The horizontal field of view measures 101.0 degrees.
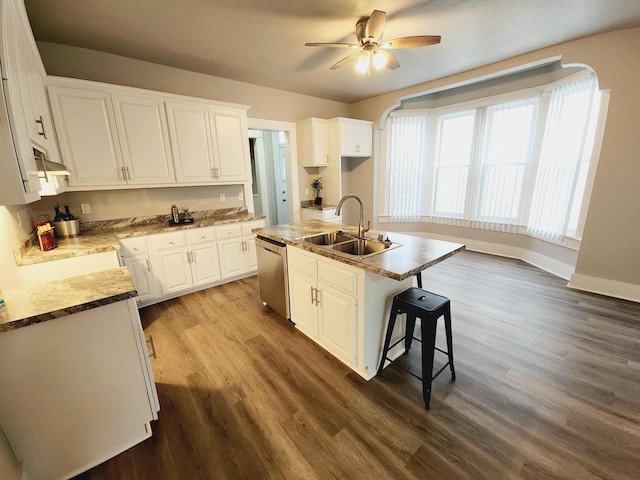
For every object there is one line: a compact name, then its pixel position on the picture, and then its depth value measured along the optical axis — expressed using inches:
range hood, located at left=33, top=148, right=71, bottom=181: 69.2
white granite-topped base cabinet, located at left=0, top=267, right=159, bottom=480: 46.3
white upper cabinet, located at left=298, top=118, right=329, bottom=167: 171.6
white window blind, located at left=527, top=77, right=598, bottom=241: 130.8
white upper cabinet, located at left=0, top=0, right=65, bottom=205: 46.8
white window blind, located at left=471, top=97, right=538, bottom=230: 162.7
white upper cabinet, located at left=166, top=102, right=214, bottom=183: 122.3
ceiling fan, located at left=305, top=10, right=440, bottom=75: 82.6
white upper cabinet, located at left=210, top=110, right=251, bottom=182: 134.5
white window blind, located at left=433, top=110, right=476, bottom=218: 186.4
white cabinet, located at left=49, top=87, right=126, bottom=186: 98.3
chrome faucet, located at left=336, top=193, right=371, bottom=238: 89.0
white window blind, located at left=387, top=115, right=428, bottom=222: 201.2
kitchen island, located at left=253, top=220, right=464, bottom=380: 68.6
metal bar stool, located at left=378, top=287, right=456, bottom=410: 65.6
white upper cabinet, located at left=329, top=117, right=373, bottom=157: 174.4
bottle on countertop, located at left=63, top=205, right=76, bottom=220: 107.2
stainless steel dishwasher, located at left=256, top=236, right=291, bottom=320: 99.8
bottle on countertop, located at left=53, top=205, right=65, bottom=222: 105.0
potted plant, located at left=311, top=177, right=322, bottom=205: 191.3
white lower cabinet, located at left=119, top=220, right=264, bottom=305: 114.9
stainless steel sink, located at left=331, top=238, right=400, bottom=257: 86.0
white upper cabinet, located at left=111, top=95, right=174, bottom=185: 110.2
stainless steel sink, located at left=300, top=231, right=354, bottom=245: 94.6
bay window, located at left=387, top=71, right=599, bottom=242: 137.9
